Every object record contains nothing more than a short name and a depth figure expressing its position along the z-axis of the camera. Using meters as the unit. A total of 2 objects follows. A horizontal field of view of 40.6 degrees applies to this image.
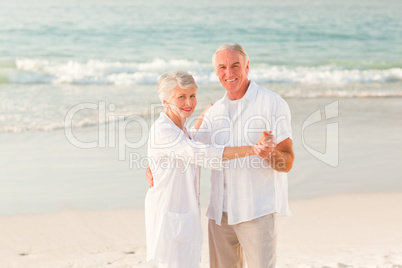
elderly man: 3.30
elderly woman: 3.17
